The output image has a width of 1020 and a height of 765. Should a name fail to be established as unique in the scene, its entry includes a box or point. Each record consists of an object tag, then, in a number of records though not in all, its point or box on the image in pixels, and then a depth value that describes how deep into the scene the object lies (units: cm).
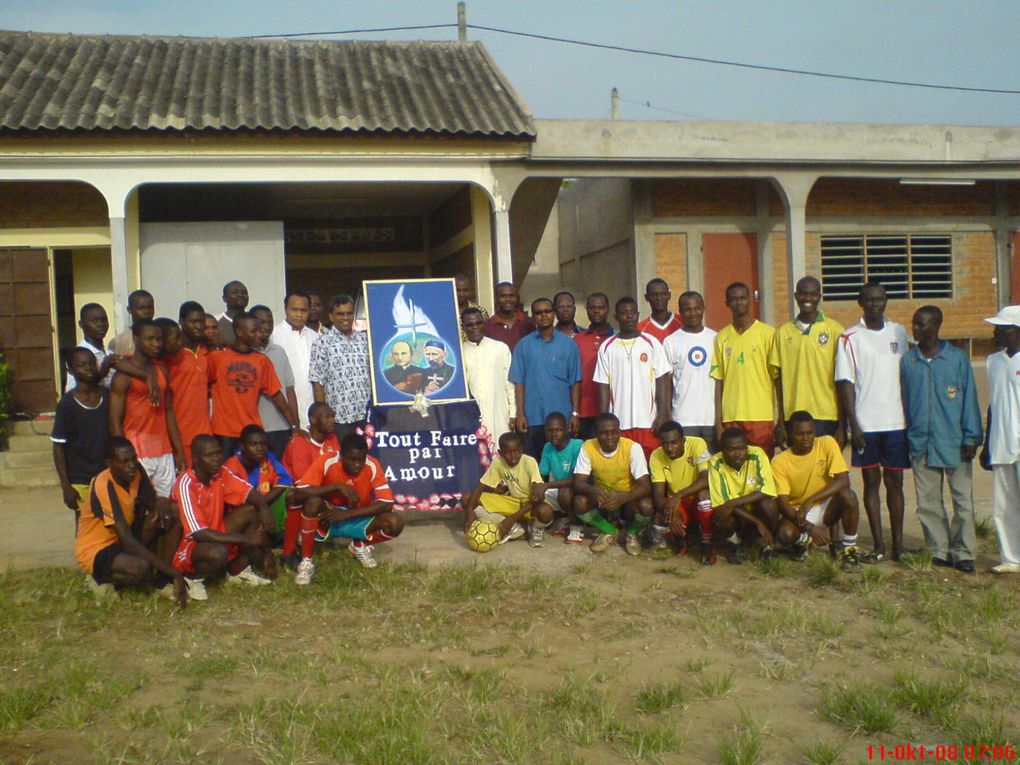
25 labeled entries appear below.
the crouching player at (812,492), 636
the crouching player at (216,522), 583
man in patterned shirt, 737
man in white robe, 784
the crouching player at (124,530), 567
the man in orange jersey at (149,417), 611
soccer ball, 684
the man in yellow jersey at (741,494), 643
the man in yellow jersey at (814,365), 660
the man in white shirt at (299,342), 747
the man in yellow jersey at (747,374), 680
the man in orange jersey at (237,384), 664
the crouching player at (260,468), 630
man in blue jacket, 625
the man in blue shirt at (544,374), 734
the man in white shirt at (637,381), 717
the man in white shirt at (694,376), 708
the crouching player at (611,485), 680
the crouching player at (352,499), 637
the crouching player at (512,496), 696
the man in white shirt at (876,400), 644
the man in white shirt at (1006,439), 610
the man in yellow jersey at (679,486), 661
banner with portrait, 788
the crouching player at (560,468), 699
